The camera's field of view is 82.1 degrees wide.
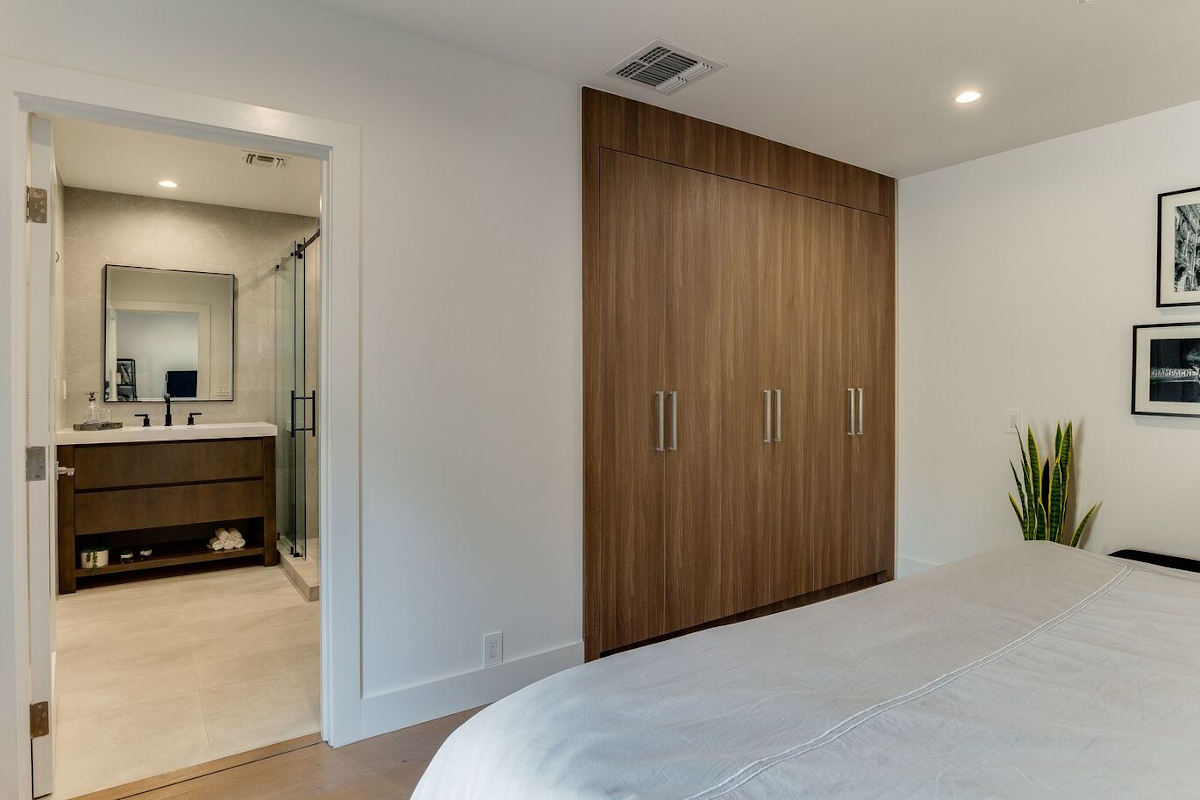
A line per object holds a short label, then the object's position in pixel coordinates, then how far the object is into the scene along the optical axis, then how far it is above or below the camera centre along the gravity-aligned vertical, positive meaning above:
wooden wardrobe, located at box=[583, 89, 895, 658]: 2.98 +0.09
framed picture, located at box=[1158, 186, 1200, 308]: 3.05 +0.65
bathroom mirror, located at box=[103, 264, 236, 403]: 4.50 +0.38
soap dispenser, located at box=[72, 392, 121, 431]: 4.25 -0.19
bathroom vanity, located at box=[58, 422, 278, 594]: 4.05 -0.65
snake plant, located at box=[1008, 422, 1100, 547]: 3.35 -0.50
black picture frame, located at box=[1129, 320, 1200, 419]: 3.12 +0.05
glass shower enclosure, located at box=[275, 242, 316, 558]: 4.52 -0.08
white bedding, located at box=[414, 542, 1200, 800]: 0.95 -0.53
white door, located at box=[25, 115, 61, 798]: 1.98 -0.08
